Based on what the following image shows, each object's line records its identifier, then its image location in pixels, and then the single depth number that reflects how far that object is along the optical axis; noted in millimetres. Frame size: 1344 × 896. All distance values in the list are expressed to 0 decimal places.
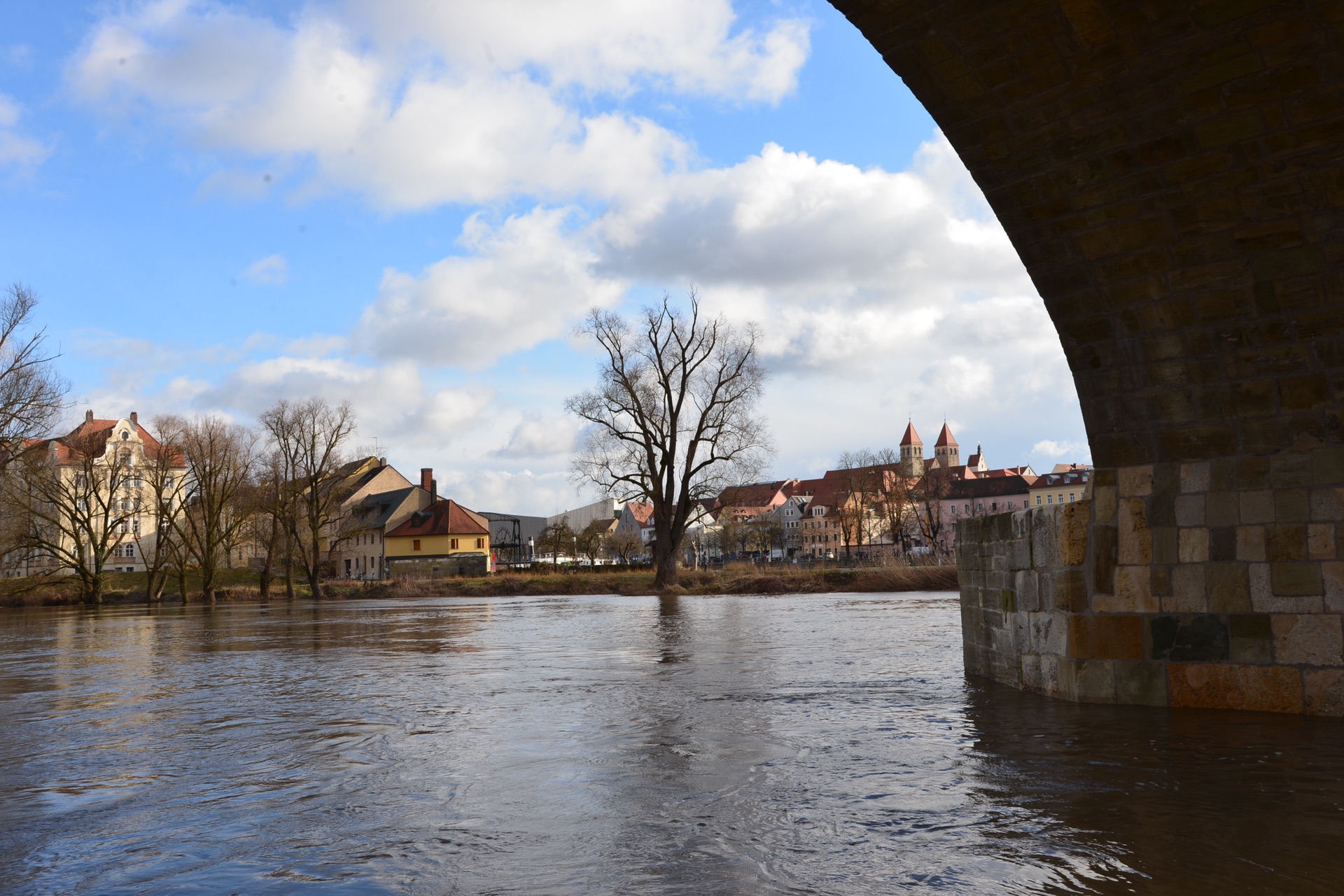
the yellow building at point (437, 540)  72000
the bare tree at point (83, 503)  42188
